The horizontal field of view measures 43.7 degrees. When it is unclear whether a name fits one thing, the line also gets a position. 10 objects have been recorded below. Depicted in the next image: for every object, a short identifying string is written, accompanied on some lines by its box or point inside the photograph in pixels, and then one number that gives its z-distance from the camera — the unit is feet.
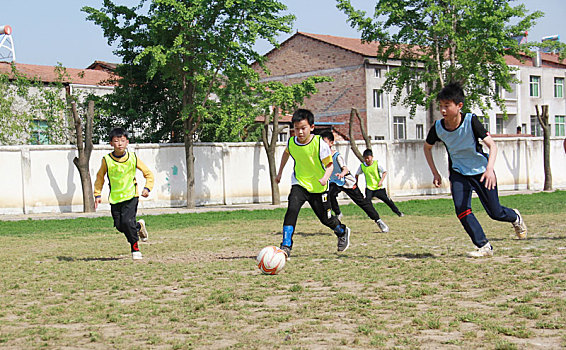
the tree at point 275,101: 88.99
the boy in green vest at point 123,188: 34.32
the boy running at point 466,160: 27.73
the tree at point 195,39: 82.94
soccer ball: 26.21
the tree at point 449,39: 98.22
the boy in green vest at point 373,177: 54.85
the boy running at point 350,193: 44.65
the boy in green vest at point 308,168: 29.66
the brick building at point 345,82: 161.17
